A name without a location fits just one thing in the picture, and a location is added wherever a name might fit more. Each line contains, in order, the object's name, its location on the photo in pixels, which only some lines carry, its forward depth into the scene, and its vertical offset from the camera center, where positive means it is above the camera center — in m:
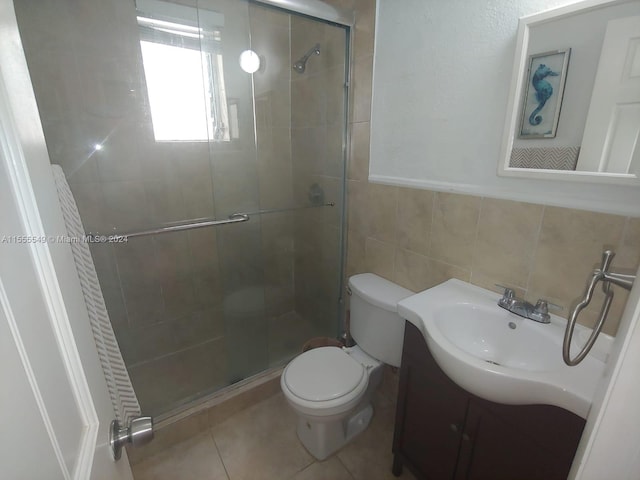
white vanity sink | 0.76 -0.58
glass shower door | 1.48 -0.09
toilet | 1.29 -1.00
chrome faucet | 1.01 -0.53
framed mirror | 0.81 +0.15
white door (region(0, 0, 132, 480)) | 0.27 -0.18
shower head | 1.77 +0.52
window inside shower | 1.49 +0.40
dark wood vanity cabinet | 0.79 -0.86
